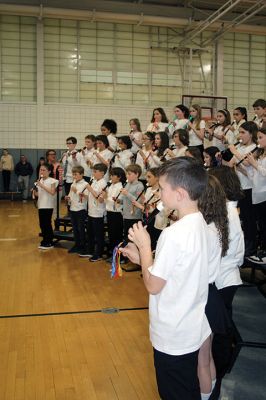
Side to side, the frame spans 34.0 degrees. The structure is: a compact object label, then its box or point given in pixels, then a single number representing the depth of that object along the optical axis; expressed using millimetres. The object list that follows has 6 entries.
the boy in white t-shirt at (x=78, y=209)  6750
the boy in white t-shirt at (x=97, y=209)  6359
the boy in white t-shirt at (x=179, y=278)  1726
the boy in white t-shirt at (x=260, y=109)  6622
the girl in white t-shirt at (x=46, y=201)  6988
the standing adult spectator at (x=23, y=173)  13273
